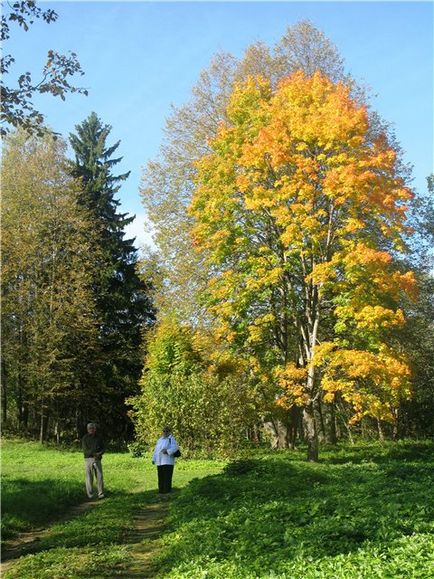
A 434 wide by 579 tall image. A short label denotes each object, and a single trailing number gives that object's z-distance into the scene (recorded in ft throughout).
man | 46.57
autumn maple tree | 62.75
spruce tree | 124.06
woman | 48.80
